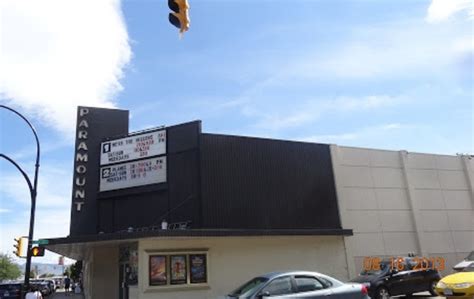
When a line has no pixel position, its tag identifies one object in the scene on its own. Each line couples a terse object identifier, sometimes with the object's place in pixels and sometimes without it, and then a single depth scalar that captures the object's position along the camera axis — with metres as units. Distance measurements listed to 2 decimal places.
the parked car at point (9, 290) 23.42
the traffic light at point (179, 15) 8.11
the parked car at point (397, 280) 15.74
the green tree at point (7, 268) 80.03
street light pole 15.79
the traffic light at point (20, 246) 16.33
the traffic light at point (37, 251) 16.28
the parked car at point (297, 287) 10.08
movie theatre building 17.30
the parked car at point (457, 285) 11.97
